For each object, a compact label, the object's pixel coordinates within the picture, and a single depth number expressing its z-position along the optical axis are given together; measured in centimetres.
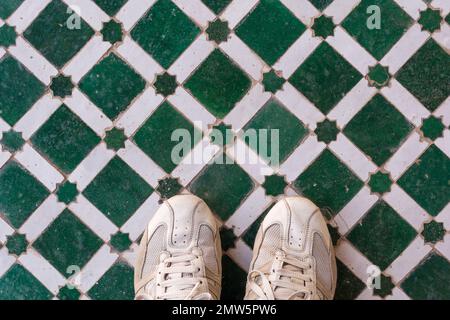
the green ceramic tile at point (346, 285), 153
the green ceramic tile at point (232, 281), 155
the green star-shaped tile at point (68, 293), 156
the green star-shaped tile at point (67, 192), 157
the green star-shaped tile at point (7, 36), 157
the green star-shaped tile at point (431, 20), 152
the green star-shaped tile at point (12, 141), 157
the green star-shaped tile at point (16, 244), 157
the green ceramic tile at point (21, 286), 156
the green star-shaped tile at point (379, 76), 152
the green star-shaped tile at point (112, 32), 156
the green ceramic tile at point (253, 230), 155
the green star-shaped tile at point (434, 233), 152
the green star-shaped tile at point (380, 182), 152
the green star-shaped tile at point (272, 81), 153
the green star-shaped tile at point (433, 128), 152
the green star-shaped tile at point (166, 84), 155
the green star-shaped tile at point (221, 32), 154
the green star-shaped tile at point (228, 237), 155
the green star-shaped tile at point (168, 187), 155
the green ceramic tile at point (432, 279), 152
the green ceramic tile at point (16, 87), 157
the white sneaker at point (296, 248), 148
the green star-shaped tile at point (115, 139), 156
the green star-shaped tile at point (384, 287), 153
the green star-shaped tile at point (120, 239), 156
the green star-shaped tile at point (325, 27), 153
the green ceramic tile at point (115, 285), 155
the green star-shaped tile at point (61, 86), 157
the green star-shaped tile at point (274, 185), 154
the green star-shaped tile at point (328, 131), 153
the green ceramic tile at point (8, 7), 157
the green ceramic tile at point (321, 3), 153
